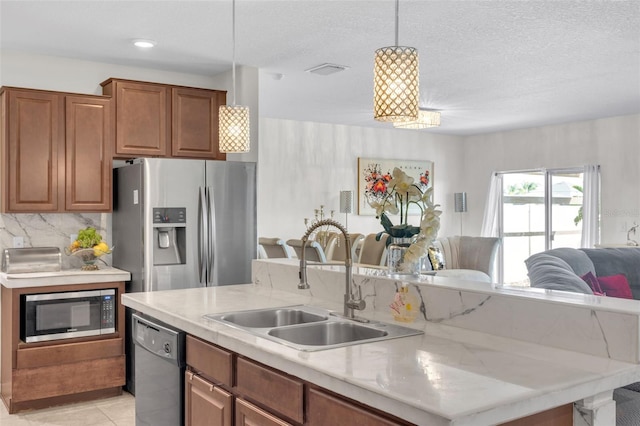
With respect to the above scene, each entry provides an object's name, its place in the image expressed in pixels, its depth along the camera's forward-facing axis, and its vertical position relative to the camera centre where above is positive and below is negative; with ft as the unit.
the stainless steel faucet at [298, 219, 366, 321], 7.75 -1.06
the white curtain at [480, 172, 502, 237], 30.60 -0.22
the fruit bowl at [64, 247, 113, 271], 14.47 -1.32
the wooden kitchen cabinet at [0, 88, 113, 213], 13.96 +1.18
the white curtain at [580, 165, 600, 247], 25.82 -0.06
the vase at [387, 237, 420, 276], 7.93 -0.74
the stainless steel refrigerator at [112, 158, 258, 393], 14.16 -0.55
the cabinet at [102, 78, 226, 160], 15.29 +2.16
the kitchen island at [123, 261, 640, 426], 4.55 -1.49
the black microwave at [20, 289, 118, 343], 13.25 -2.62
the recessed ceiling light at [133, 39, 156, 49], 13.76 +3.67
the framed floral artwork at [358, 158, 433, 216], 28.22 +1.18
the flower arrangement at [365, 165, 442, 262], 7.43 -0.15
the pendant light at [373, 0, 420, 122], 6.81 +1.38
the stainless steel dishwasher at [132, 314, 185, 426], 8.46 -2.58
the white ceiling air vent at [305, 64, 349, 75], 15.99 +3.64
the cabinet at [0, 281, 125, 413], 13.20 -3.75
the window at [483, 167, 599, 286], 27.45 -0.42
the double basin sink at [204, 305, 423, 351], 7.03 -1.60
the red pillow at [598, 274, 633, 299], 12.93 -1.77
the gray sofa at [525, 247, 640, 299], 10.97 -1.20
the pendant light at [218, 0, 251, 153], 10.18 +1.25
